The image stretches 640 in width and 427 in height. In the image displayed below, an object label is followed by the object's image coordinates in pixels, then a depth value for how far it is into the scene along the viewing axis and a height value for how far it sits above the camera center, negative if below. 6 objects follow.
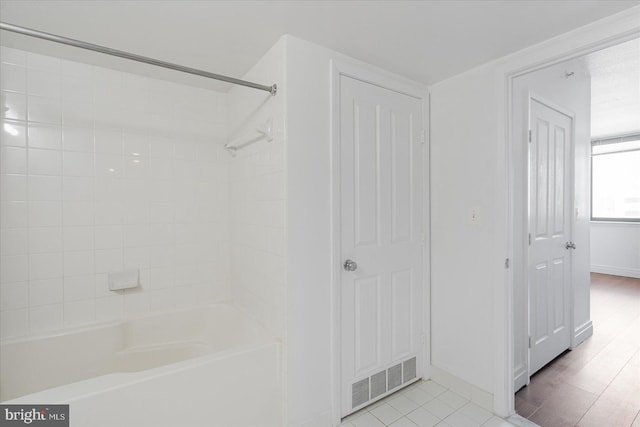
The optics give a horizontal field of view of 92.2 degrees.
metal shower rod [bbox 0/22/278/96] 1.08 +0.65
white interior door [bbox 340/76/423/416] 1.88 -0.19
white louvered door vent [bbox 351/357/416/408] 1.90 -1.13
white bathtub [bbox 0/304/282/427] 1.32 -0.85
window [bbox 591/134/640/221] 4.88 +0.48
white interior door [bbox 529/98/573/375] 2.27 -0.18
